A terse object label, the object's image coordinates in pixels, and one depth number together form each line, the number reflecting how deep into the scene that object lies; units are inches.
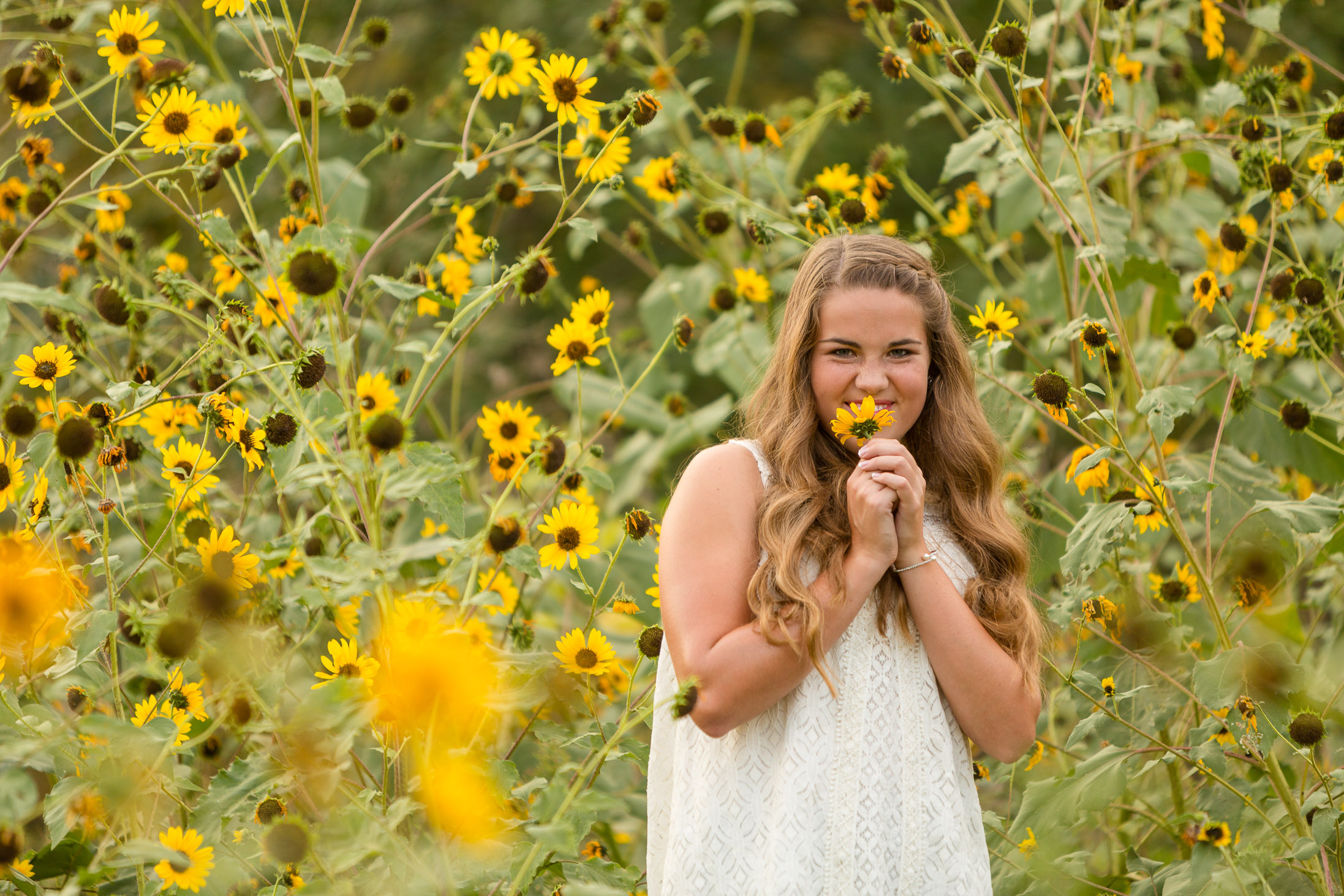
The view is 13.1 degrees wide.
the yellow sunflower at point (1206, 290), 233.0
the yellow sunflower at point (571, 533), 226.5
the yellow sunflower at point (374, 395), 225.4
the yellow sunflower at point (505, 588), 228.7
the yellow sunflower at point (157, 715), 219.0
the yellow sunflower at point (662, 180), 241.0
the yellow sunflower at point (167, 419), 229.4
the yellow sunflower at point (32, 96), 223.0
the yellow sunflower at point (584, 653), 224.5
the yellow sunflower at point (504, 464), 231.4
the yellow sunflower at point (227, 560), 220.4
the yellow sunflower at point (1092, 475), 230.6
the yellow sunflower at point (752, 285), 244.2
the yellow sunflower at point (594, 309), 227.9
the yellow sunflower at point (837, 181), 240.7
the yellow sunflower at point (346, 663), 218.9
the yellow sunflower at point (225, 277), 232.4
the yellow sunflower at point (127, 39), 227.5
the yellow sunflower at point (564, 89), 225.2
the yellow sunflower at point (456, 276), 235.0
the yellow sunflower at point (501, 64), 230.3
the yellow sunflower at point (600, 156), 228.7
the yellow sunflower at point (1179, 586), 233.2
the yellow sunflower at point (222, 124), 228.5
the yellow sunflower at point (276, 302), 221.7
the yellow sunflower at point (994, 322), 230.6
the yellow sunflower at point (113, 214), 237.5
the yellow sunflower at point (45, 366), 223.6
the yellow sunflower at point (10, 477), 218.3
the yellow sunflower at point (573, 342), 227.8
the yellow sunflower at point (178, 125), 226.3
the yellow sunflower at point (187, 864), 209.5
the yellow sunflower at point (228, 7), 221.2
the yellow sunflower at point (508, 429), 231.2
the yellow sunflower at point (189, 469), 220.3
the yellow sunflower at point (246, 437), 219.4
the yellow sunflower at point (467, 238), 237.9
